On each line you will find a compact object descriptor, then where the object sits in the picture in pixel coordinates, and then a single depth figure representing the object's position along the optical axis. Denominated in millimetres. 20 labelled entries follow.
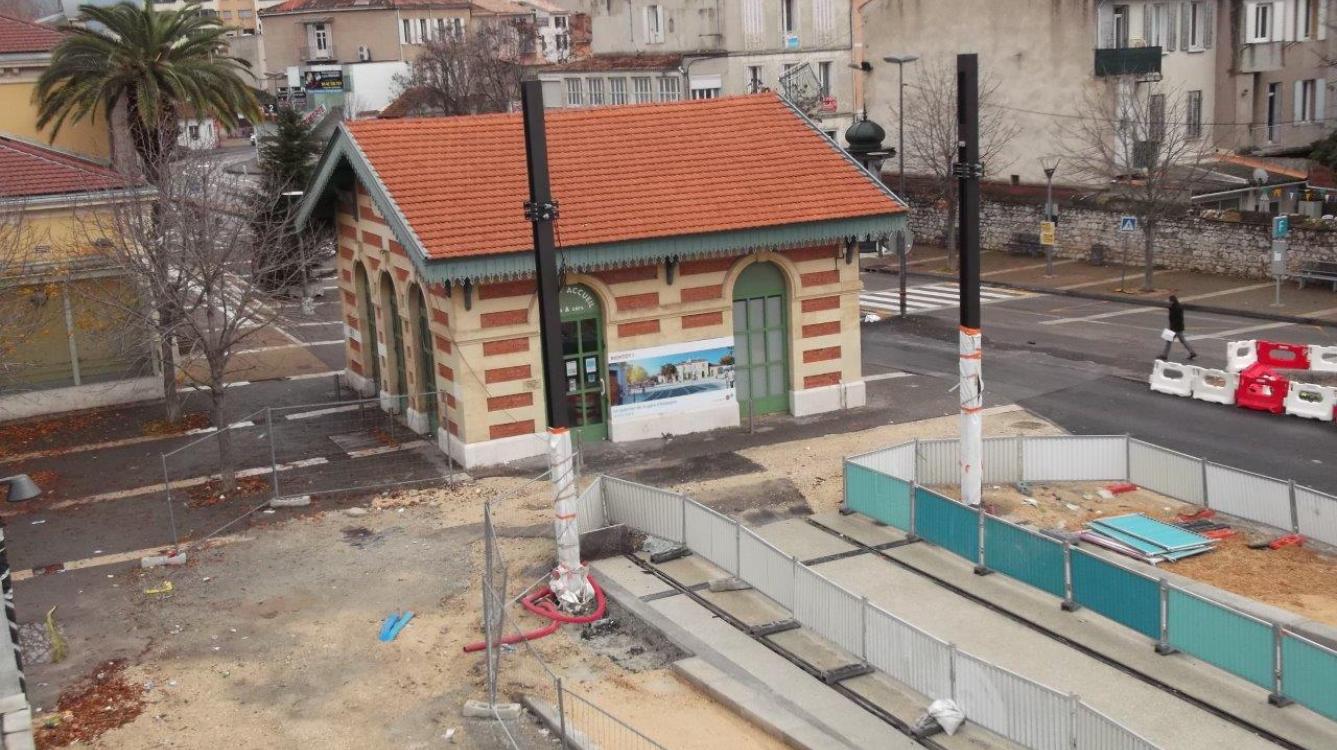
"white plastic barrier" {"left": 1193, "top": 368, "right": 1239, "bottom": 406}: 27016
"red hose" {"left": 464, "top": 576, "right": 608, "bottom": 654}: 16578
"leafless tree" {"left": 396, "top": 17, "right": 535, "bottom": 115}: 63844
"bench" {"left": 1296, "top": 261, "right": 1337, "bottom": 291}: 40000
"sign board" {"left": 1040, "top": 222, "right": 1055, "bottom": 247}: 45219
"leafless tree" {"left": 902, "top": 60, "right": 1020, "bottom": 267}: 51688
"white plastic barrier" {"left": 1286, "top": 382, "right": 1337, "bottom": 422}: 25406
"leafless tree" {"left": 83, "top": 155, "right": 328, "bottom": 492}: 23250
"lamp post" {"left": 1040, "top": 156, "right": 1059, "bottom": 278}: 46250
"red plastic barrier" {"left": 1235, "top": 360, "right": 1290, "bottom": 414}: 26047
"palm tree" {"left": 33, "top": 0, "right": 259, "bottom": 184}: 32531
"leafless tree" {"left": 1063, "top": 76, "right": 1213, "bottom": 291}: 43656
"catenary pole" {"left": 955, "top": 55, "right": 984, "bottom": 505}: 19641
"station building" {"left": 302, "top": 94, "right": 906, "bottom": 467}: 24156
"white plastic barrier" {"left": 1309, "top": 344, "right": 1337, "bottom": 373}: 28953
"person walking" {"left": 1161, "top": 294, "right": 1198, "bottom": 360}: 31144
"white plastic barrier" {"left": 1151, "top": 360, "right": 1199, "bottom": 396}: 27812
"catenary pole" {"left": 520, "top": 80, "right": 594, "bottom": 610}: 16828
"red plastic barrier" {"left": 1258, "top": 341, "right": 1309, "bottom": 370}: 29172
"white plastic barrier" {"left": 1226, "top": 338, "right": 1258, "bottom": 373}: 29016
